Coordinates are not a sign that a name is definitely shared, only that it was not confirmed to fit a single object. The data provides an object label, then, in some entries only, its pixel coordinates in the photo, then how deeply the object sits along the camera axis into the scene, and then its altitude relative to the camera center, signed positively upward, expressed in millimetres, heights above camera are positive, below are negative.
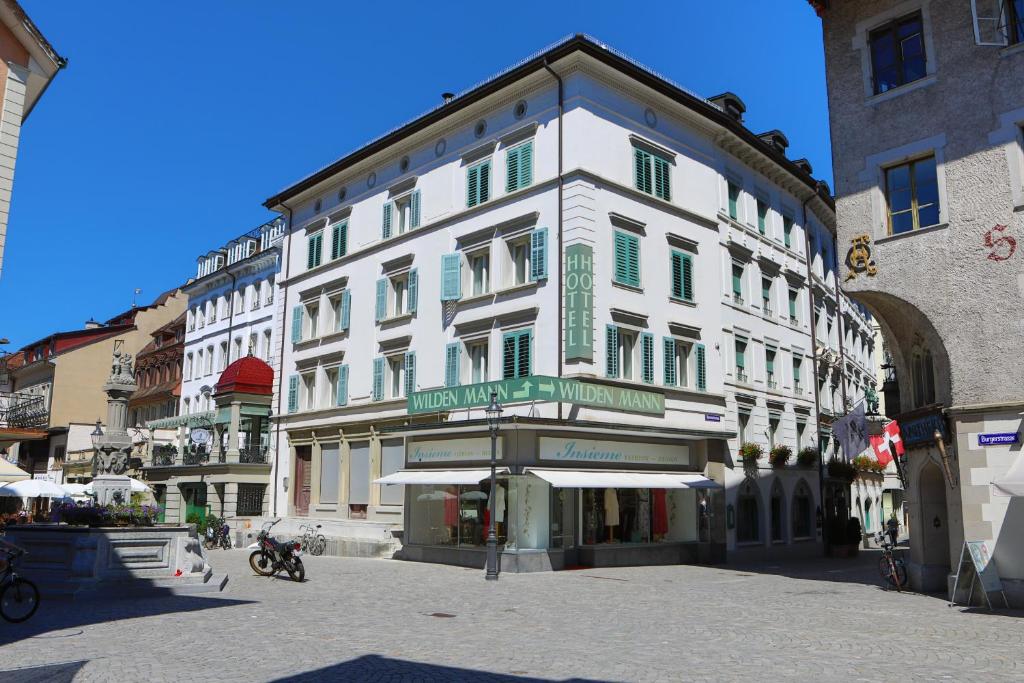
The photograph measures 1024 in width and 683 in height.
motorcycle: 21188 -1401
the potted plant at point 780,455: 33406 +1773
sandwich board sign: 16094 -1192
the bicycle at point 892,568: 19938 -1497
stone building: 16906 +5661
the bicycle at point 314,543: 32188 -1582
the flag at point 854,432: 23562 +1884
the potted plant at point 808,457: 35562 +1849
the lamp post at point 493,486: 22656 +365
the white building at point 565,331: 26672 +5907
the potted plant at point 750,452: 31656 +1777
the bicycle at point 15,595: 13328 -1479
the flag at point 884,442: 30719 +2477
